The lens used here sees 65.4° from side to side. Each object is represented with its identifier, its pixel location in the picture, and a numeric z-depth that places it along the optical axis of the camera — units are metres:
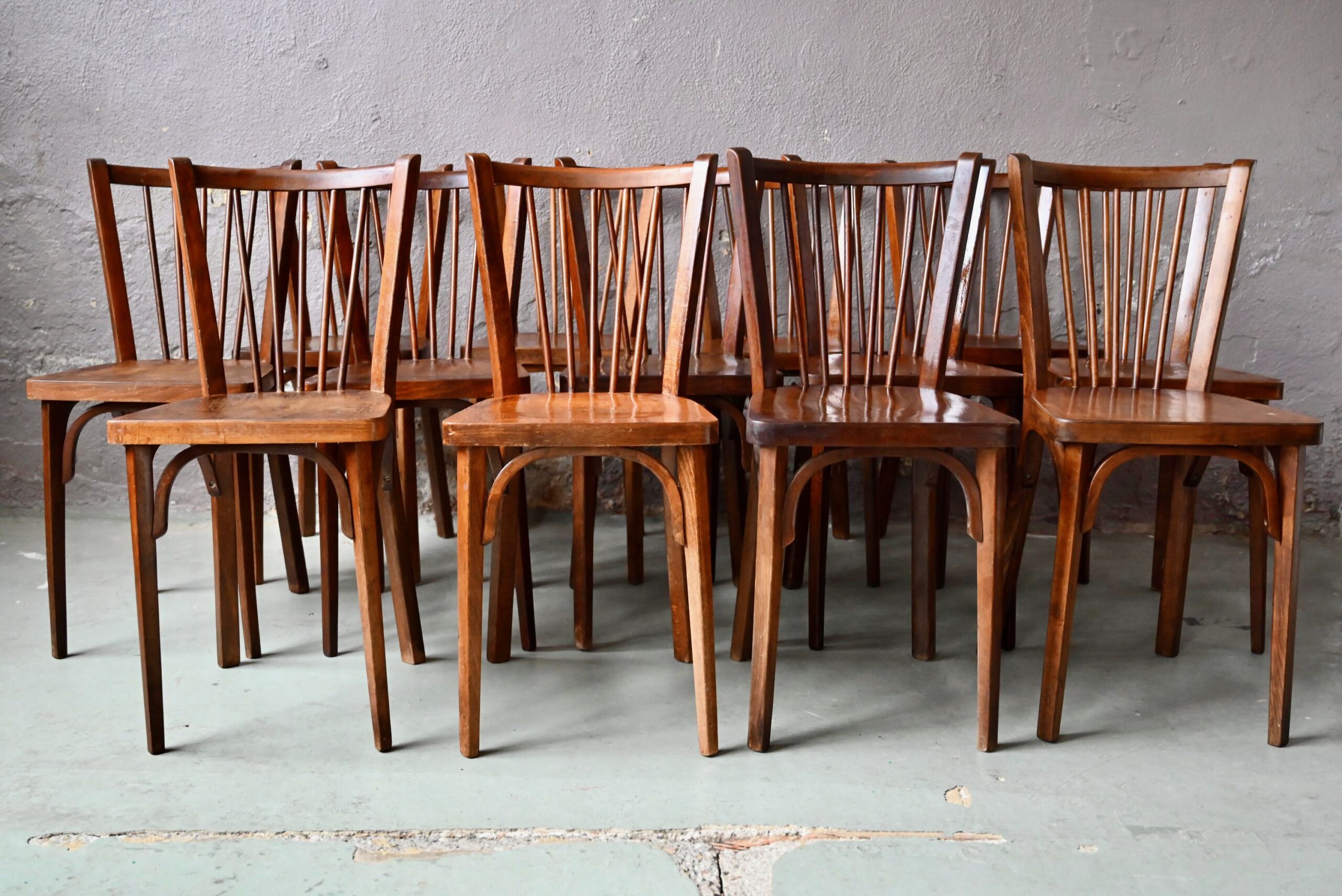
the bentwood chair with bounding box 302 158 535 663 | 2.07
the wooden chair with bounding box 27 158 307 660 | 1.97
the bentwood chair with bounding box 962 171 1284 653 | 2.11
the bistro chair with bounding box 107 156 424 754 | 1.57
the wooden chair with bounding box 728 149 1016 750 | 1.57
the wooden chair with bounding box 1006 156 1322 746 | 1.62
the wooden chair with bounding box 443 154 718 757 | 1.56
